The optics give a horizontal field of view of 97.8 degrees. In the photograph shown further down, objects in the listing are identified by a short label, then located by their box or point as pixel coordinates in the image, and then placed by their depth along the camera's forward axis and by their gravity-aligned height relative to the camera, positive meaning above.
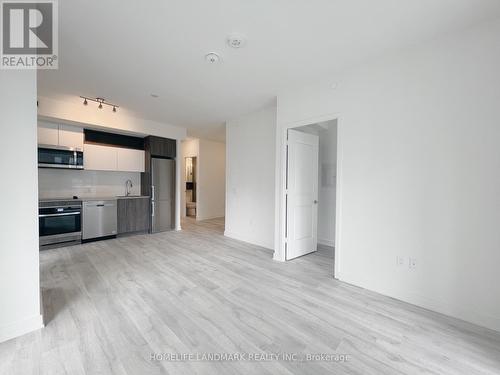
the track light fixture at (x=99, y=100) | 3.91 +1.52
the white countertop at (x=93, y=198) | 4.06 -0.33
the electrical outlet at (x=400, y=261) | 2.45 -0.87
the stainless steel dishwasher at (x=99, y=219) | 4.42 -0.76
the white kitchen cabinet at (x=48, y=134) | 4.05 +0.92
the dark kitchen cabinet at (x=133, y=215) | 4.95 -0.75
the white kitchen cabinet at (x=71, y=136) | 4.29 +0.93
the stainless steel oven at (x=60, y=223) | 3.91 -0.76
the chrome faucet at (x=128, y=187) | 5.54 -0.11
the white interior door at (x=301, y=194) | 3.62 -0.18
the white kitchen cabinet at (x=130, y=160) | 5.10 +0.56
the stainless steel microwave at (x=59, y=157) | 4.05 +0.49
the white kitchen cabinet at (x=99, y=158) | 4.64 +0.55
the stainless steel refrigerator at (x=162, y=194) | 5.42 -0.29
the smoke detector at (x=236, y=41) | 2.21 +1.49
